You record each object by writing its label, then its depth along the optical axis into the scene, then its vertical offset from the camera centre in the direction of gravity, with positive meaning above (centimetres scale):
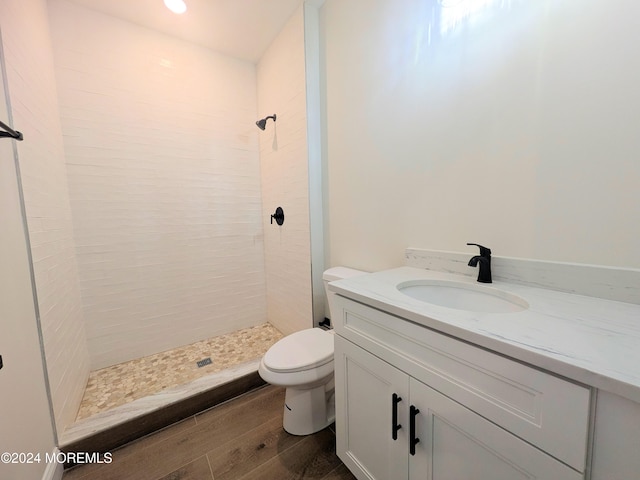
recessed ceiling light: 154 +143
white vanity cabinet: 46 -49
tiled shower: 140 +25
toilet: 117 -76
